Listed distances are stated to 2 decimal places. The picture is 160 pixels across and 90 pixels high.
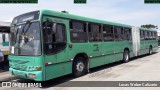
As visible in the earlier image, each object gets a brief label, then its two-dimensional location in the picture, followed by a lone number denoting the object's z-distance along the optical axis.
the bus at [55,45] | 7.53
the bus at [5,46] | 12.77
